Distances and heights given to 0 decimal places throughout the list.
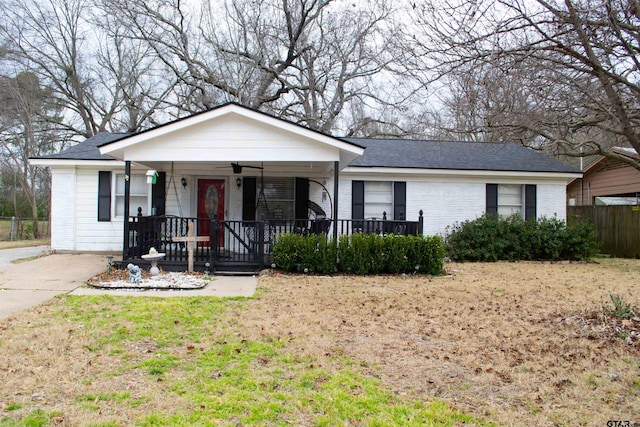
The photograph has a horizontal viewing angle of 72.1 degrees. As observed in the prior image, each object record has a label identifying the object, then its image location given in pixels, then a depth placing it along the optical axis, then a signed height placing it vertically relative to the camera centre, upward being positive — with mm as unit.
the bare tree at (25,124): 22172 +5302
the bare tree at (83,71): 22953 +8740
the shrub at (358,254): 9664 -593
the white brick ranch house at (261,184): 9633 +1258
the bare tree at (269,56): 21656 +8888
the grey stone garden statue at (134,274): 8180 -917
